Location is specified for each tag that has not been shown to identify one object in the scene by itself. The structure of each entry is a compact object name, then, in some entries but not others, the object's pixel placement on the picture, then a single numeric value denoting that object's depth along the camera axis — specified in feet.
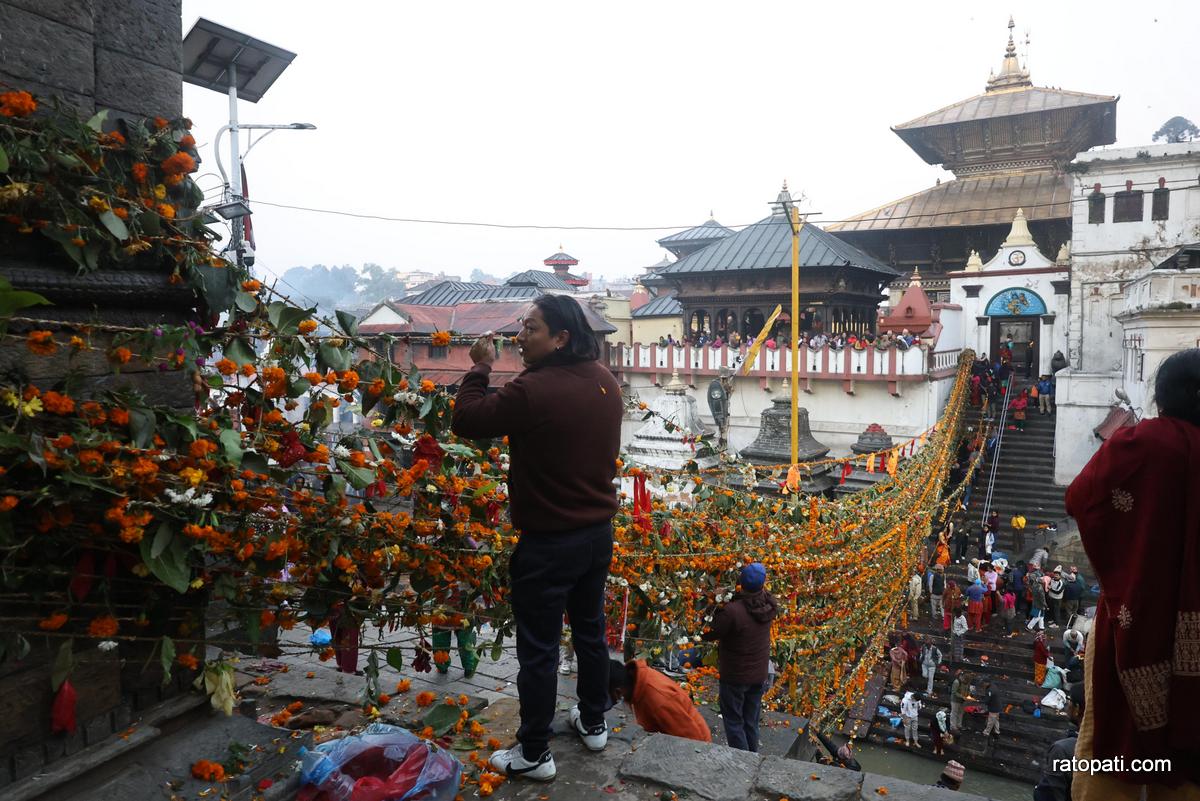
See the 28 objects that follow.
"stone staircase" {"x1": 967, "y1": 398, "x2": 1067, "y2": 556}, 61.31
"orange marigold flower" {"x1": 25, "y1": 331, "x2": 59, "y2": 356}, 7.79
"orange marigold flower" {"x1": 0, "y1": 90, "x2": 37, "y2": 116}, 8.34
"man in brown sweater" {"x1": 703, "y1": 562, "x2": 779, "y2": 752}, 16.11
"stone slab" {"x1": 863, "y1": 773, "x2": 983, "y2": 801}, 9.87
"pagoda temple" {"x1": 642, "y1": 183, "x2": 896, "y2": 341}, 78.79
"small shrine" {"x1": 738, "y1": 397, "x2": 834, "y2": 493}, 52.54
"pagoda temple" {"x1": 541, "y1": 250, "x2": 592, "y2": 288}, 128.06
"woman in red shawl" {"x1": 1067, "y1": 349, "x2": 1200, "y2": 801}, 7.14
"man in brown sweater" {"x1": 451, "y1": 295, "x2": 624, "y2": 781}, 9.59
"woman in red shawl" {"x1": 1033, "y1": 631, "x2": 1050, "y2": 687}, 40.91
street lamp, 28.53
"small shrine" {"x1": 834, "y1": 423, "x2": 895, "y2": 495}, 48.06
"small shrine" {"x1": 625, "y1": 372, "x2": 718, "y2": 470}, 48.01
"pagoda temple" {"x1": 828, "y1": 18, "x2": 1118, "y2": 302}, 97.19
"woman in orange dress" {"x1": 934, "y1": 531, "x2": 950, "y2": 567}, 53.16
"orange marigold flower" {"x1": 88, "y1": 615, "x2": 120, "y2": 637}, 8.50
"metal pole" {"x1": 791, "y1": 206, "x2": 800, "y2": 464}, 48.08
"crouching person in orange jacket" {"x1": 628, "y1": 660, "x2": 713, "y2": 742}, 13.11
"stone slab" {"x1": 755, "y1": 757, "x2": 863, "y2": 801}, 9.89
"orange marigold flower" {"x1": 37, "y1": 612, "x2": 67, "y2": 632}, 8.17
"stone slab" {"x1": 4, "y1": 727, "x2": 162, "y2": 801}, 8.27
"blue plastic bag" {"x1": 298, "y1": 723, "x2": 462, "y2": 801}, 9.41
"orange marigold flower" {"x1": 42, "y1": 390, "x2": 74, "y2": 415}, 7.89
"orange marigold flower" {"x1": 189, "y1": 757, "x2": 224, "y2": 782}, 9.71
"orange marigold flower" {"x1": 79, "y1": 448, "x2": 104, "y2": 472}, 7.90
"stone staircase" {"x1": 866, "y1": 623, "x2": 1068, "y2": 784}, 36.65
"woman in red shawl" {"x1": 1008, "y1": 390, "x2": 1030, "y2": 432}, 72.69
